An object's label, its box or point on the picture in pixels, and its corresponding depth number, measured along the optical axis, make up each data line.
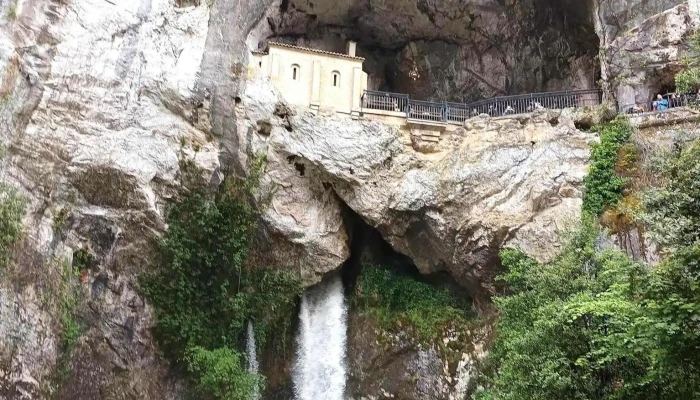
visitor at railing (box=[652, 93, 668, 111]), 17.49
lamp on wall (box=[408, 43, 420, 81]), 24.42
